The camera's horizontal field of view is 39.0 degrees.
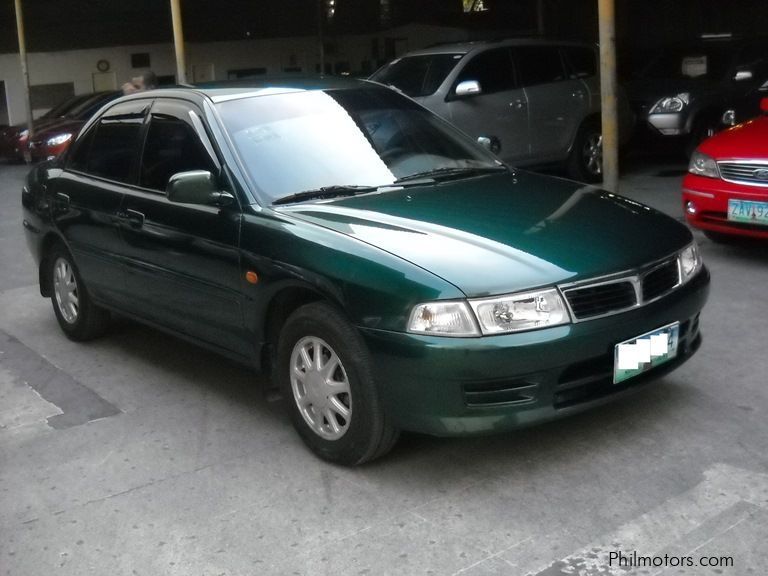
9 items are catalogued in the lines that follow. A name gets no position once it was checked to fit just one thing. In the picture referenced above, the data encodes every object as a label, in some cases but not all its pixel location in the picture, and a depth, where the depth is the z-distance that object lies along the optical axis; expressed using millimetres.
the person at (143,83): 10348
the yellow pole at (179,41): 13125
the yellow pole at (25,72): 20794
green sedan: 3910
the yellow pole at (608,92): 8727
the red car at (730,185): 7102
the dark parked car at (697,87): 12422
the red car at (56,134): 18031
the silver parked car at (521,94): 11141
